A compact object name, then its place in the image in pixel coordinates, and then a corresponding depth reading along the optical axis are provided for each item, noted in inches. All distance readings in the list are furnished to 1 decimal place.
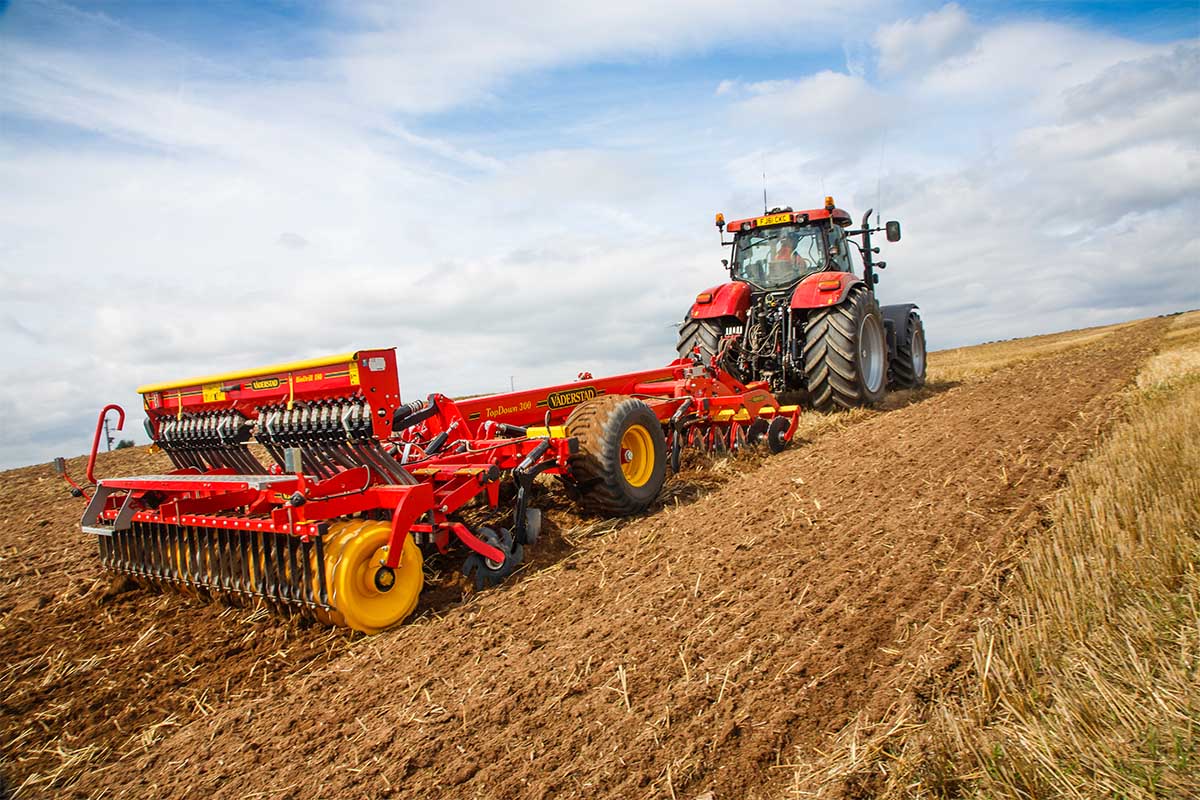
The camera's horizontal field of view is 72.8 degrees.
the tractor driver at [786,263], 366.0
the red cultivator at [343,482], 150.9
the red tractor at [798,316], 326.6
